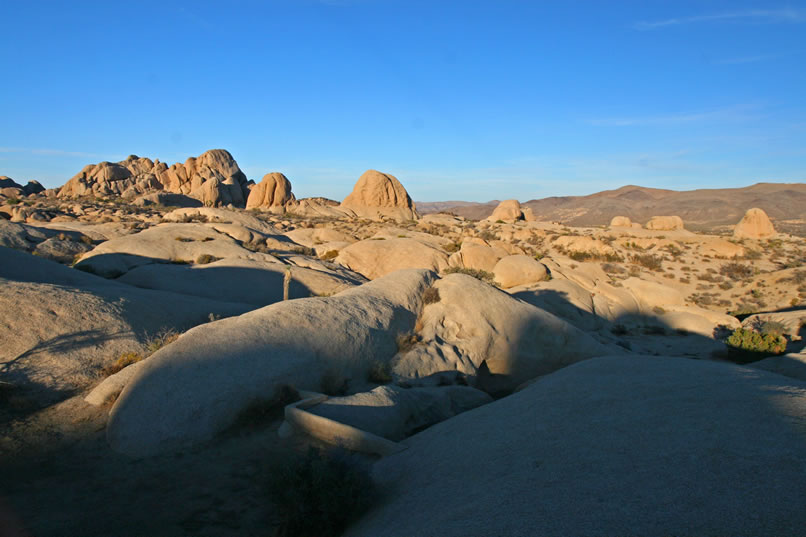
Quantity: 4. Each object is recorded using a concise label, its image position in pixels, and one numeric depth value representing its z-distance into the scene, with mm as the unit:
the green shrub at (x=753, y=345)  15016
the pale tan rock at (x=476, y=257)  22047
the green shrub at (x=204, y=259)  19391
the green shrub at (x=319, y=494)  4582
